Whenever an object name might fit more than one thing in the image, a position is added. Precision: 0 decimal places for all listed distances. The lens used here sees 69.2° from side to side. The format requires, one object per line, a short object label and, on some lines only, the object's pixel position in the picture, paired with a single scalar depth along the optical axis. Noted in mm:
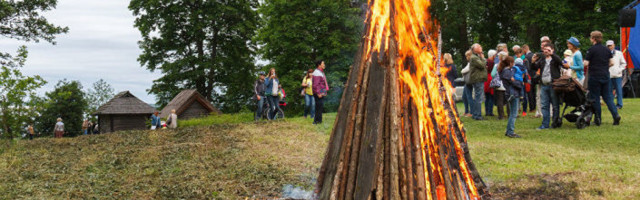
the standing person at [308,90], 15016
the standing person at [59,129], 34562
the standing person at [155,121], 26719
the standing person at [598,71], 10125
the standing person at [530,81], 12906
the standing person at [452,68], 12418
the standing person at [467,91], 12767
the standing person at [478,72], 12195
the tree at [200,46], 35031
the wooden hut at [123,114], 37812
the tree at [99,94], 77300
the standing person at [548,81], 10156
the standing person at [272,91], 15359
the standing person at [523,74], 11443
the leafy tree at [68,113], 54069
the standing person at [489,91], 13088
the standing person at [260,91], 15961
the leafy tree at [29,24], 19953
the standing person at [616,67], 11992
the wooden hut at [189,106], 31619
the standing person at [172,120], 23394
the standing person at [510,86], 9724
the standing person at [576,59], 10086
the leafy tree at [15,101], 16938
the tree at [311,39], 30266
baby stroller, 10062
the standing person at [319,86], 13172
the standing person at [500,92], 11617
